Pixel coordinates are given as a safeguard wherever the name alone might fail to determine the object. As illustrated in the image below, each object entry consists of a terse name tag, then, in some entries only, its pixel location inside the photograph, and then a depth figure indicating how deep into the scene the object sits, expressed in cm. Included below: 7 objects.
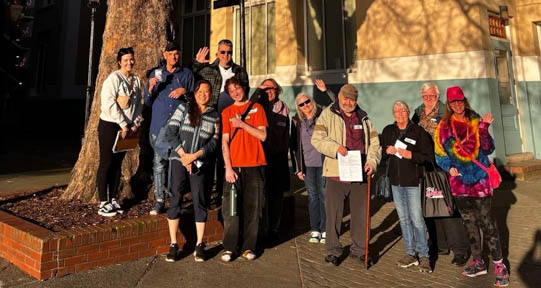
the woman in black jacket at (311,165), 462
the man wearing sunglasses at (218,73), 471
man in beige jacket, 385
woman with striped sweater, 379
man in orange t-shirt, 388
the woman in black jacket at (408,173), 370
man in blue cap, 426
